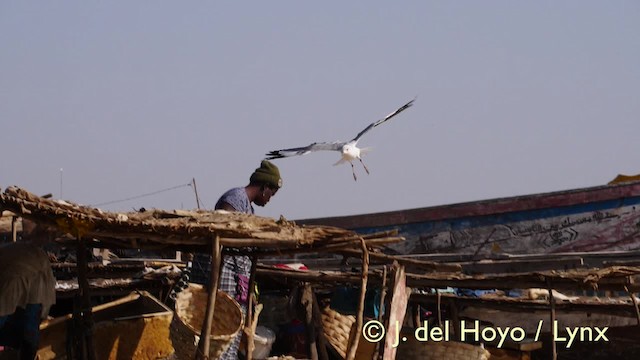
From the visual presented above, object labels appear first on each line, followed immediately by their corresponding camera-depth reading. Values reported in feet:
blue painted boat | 90.94
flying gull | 78.93
